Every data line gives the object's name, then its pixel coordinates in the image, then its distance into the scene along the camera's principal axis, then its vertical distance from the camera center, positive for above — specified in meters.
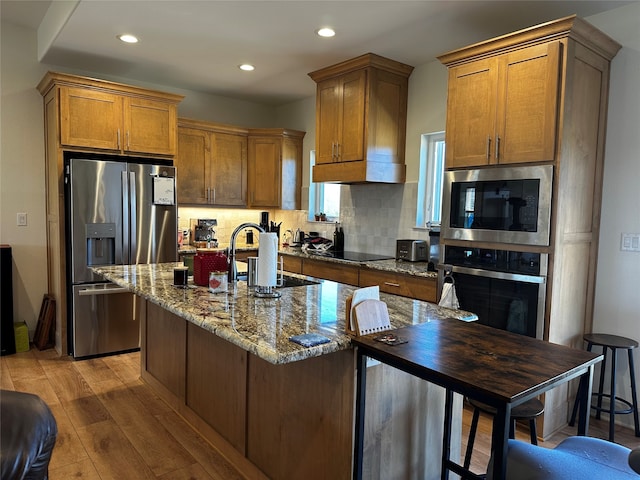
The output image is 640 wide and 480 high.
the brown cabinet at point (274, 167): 5.17 +0.53
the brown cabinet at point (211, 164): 4.79 +0.53
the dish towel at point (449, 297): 2.79 -0.50
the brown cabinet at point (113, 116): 3.71 +0.81
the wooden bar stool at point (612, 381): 2.55 -0.94
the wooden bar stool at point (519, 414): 1.69 -0.75
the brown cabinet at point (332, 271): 3.80 -0.51
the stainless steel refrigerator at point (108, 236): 3.73 -0.24
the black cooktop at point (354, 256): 3.93 -0.38
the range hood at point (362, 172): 3.84 +0.38
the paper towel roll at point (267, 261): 2.17 -0.24
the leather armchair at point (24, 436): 1.05 -0.58
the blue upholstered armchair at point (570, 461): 1.27 -0.72
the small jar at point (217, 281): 2.28 -0.36
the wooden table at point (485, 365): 1.15 -0.44
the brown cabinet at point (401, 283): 3.24 -0.52
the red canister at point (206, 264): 2.46 -0.30
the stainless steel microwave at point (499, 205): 2.59 +0.09
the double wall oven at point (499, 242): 2.61 -0.15
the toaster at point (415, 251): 3.81 -0.29
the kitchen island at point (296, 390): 1.61 -0.74
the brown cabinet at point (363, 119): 3.81 +0.85
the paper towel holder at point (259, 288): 2.21 -0.39
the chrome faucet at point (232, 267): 2.54 -0.32
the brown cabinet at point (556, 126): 2.52 +0.56
